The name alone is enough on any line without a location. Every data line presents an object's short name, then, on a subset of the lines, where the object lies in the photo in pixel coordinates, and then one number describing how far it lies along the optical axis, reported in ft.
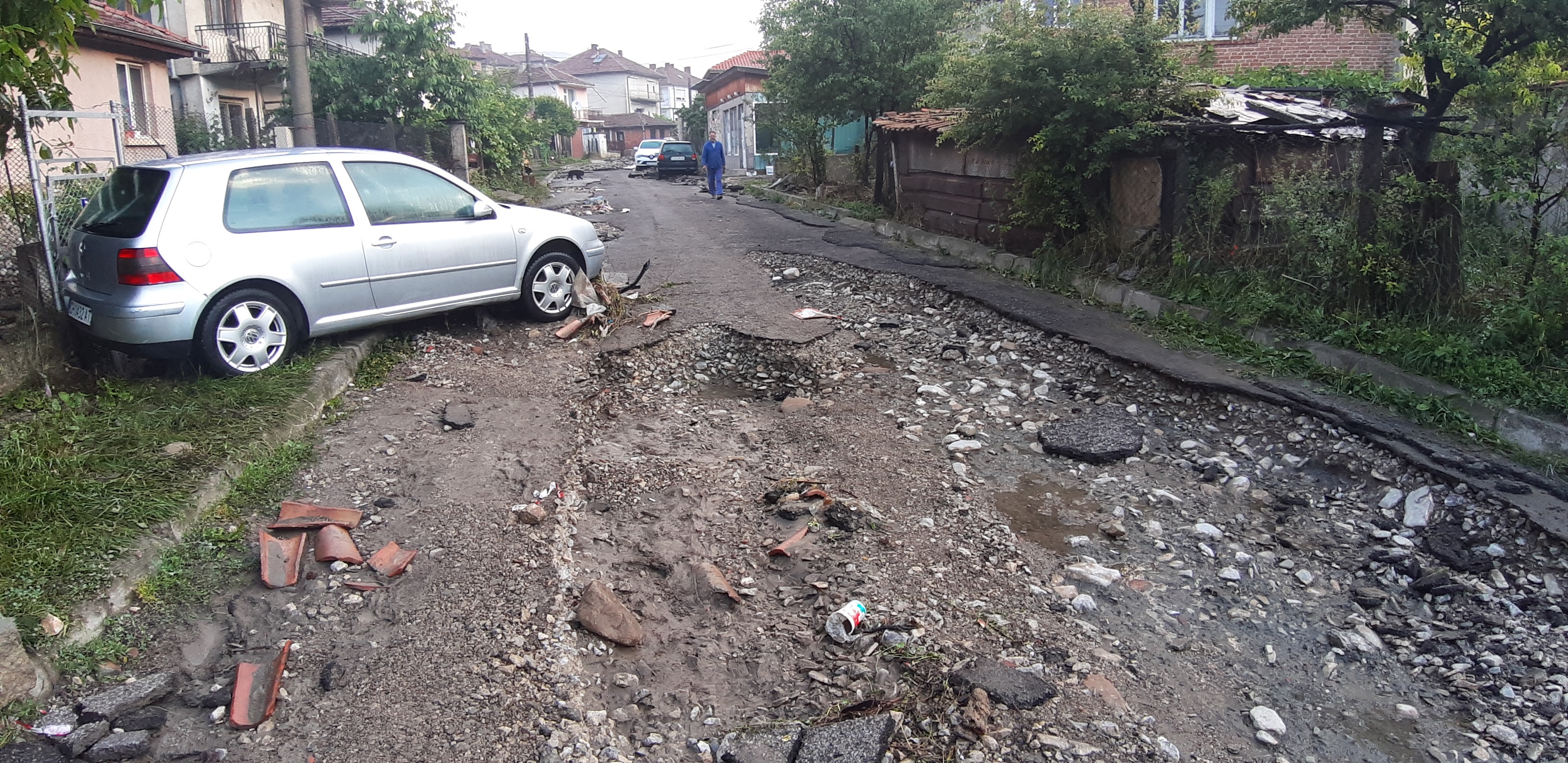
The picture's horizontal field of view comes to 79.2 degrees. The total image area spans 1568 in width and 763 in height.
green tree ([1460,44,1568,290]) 18.97
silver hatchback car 18.78
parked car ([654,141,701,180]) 116.78
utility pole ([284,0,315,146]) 39.91
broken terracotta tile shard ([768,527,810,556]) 14.24
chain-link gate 19.62
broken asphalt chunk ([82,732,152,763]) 9.52
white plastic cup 11.96
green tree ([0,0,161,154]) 14.82
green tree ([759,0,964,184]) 52.95
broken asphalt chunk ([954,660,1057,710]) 10.66
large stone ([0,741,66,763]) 9.32
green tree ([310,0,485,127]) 65.51
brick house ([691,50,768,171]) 120.78
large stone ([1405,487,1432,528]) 15.06
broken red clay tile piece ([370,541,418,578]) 13.05
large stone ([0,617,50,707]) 9.95
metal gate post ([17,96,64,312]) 19.31
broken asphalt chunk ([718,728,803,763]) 9.84
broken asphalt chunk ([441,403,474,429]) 18.86
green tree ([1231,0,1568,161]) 20.83
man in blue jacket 76.59
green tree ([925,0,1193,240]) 29.37
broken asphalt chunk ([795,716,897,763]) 9.68
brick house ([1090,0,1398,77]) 50.65
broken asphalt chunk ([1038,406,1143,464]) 18.44
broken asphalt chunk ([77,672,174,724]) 10.09
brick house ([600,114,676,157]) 244.01
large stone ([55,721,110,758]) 9.52
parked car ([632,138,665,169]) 130.21
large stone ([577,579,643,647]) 11.85
